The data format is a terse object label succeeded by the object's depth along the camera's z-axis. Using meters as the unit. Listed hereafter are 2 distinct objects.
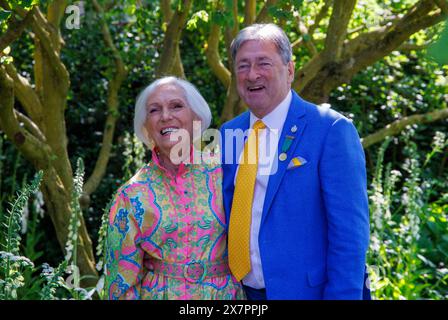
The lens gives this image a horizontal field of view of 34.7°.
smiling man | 2.58
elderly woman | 2.66
